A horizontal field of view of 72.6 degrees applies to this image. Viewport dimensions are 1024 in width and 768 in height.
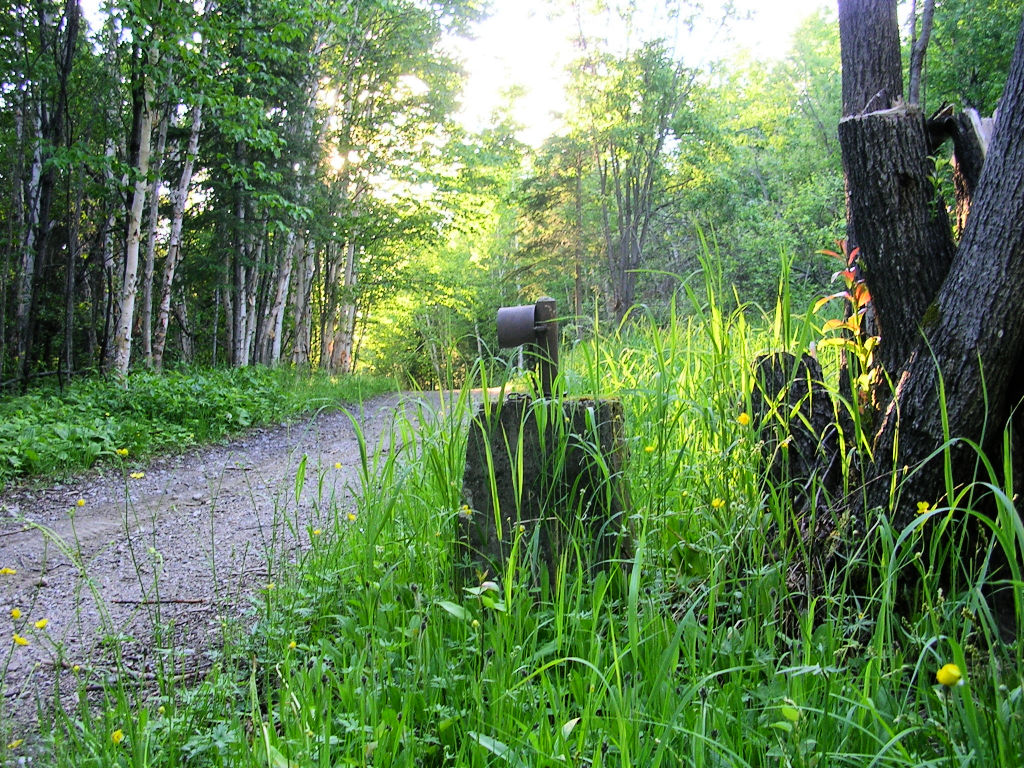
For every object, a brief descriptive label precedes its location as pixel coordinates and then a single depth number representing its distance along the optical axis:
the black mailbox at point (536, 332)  2.53
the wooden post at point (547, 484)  2.29
